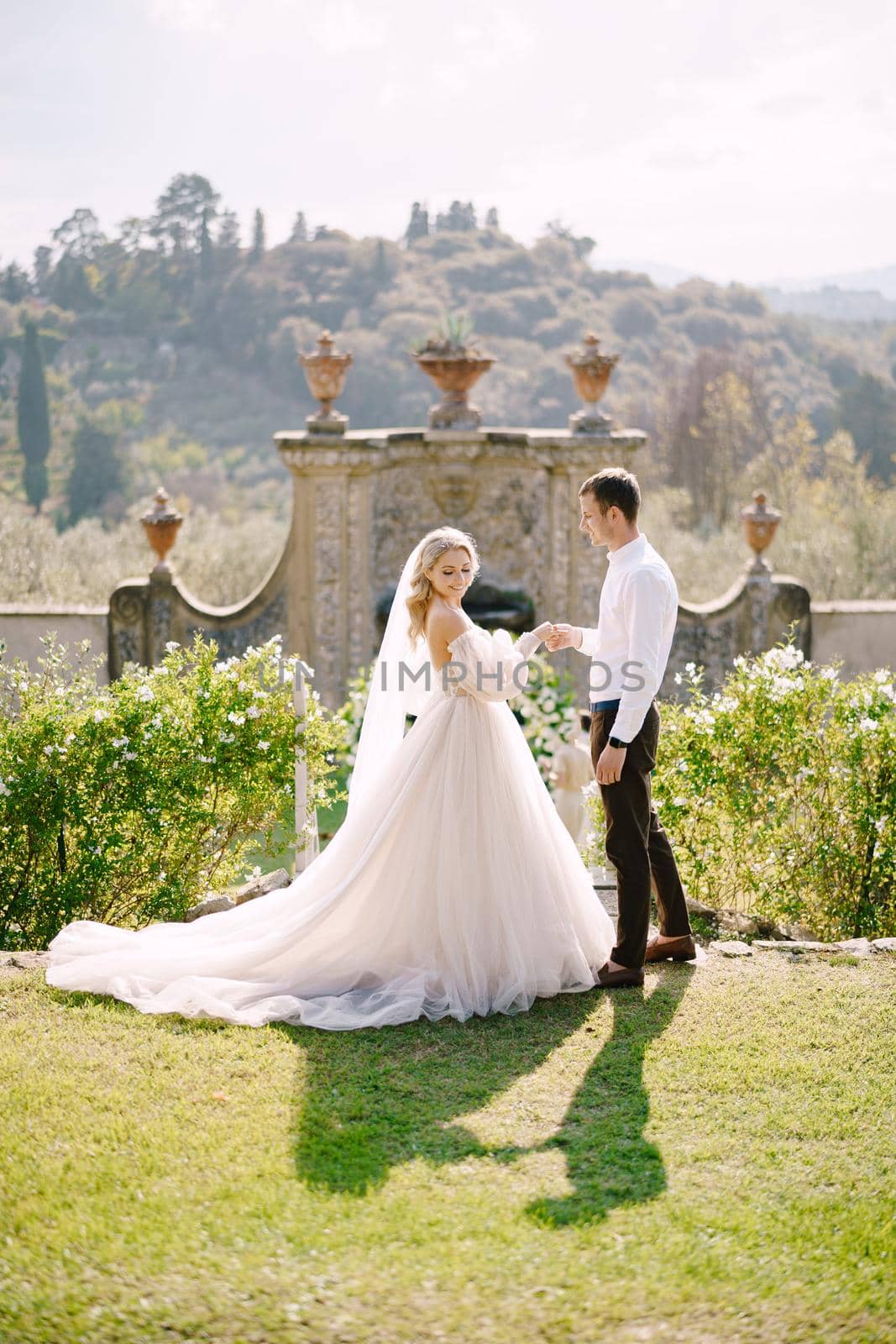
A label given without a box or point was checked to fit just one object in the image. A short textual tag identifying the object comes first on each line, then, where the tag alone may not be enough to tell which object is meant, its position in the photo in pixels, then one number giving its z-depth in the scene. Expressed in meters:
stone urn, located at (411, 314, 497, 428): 12.77
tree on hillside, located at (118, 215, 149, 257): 48.06
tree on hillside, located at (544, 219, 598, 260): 52.88
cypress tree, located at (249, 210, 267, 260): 47.88
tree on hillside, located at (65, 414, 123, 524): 38.91
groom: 4.67
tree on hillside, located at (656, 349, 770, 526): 31.33
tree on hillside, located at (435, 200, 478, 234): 53.03
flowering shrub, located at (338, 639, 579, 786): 8.95
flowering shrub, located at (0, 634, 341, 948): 5.68
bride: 4.72
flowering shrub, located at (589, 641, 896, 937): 6.02
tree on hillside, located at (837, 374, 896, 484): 41.00
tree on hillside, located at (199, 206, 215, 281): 47.06
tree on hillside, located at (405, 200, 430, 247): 51.47
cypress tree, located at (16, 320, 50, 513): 38.19
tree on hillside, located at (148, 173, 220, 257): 48.31
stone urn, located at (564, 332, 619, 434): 12.91
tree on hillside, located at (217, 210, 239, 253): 48.62
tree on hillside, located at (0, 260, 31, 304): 46.75
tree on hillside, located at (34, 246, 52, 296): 47.25
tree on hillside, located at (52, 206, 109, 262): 47.69
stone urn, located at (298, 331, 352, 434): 12.77
